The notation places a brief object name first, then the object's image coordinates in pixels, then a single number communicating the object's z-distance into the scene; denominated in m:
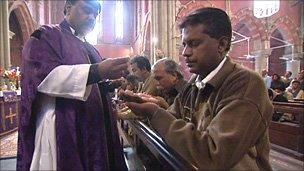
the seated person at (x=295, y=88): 7.05
